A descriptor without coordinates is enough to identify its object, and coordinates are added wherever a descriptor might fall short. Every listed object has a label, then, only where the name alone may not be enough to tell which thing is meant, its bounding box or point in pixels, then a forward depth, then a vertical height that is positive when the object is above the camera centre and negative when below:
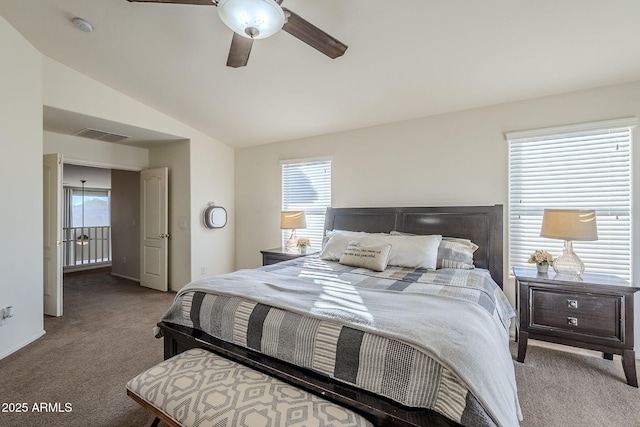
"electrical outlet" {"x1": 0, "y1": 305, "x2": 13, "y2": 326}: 2.54 -0.88
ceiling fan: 1.54 +1.10
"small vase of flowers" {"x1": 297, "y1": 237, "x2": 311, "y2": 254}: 3.88 -0.41
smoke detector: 2.53 +1.67
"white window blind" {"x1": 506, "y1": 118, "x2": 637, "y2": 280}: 2.59 +0.26
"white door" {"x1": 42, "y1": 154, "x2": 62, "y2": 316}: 3.56 -0.22
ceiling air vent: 4.01 +1.13
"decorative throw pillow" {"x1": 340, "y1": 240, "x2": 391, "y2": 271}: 2.54 -0.38
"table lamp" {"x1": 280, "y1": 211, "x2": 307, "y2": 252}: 3.92 -0.09
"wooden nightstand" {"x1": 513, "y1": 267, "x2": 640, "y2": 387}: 2.13 -0.77
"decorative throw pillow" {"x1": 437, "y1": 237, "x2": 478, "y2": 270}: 2.66 -0.39
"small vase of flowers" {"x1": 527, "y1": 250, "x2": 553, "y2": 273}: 2.52 -0.41
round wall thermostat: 4.60 -0.05
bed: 1.08 -0.56
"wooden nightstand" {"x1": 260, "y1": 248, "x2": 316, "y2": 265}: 3.65 -0.53
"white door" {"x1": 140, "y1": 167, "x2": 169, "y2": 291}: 4.69 -0.24
